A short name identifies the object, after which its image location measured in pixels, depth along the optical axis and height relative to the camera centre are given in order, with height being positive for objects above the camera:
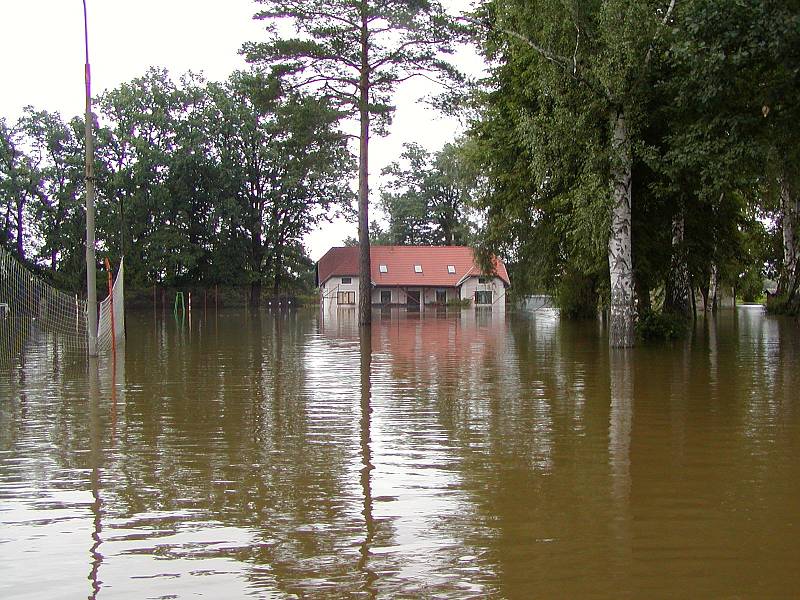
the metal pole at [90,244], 18.00 +1.55
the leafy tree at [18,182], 61.14 +9.55
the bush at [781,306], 37.25 -0.16
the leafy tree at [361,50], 32.25 +9.98
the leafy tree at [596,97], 17.97 +4.61
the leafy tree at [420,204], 89.12 +11.02
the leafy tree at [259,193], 66.94 +9.66
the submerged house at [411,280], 78.25 +2.72
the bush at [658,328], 22.56 -0.61
